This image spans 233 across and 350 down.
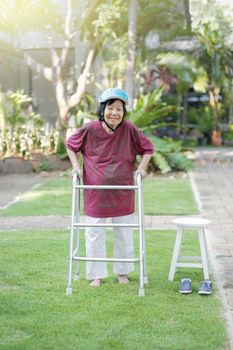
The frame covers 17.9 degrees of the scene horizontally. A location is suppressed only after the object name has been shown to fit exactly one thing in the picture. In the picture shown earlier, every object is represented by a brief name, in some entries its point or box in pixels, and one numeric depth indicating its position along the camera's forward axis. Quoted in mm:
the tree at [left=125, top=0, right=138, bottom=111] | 17656
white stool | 6078
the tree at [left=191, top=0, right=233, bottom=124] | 24547
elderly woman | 5887
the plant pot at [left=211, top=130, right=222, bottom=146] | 28017
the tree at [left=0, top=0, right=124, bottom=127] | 18547
